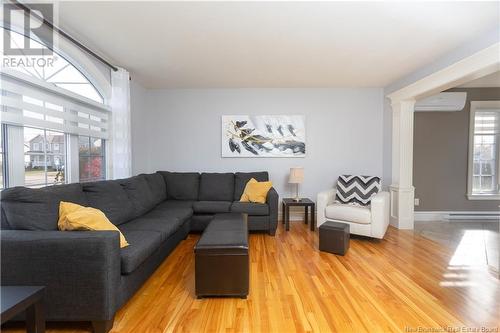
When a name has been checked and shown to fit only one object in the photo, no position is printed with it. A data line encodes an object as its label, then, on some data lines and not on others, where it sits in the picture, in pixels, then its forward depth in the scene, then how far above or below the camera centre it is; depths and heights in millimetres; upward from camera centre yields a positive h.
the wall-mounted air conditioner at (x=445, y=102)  4188 +1080
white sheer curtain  3219 +503
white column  3891 -67
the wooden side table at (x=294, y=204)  3830 -691
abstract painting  4406 +501
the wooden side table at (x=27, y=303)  1163 -720
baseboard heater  4387 -967
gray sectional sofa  1497 -654
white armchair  3246 -738
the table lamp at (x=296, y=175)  3973 -214
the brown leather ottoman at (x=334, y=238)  2838 -917
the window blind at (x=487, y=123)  4441 +755
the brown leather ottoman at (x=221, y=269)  1936 -874
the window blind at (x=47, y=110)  1902 +500
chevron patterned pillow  3721 -419
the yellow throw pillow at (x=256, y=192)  3762 -476
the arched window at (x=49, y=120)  1970 +403
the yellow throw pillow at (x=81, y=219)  1730 -433
